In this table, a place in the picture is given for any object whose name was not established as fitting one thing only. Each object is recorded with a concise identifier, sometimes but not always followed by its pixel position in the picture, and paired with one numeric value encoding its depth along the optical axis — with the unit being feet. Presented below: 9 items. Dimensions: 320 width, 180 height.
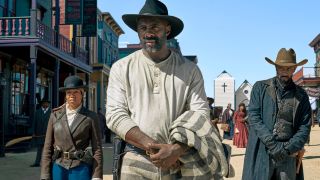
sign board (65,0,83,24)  77.25
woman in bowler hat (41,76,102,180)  16.83
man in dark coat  17.53
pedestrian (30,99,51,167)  43.83
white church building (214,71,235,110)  241.96
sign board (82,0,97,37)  81.20
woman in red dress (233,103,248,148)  65.51
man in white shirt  9.25
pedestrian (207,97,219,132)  39.49
